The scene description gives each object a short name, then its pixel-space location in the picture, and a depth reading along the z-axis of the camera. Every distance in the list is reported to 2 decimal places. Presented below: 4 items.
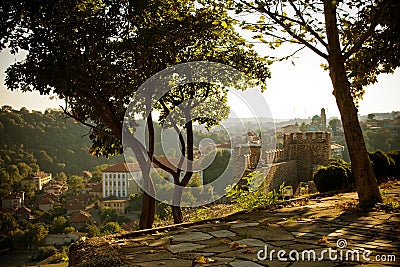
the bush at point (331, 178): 7.59
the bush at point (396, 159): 9.41
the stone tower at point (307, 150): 15.96
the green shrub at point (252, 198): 6.13
